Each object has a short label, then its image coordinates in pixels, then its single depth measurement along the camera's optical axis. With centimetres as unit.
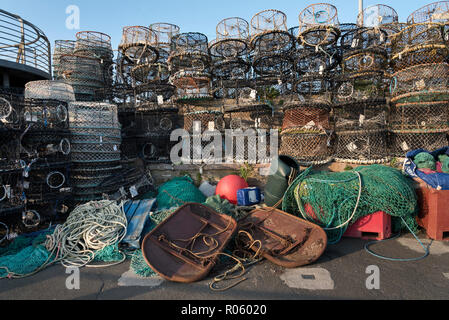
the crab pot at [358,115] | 713
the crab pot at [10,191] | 408
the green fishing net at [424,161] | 547
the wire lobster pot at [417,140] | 693
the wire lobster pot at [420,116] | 688
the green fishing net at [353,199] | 397
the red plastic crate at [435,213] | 393
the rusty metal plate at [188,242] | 304
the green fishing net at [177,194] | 534
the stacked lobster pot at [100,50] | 1151
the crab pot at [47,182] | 471
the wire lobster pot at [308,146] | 715
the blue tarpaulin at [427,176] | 414
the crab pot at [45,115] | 470
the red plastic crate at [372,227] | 403
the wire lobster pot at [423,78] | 681
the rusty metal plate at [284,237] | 333
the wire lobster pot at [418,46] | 700
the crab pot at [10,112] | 416
